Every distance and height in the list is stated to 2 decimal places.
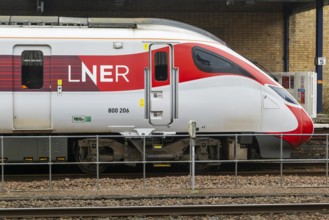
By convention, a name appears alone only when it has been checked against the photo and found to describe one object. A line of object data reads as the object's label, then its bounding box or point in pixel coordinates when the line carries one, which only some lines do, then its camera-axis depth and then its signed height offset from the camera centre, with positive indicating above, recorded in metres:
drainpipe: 20.94 +2.49
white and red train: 11.57 +0.23
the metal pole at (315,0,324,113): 18.56 +2.37
